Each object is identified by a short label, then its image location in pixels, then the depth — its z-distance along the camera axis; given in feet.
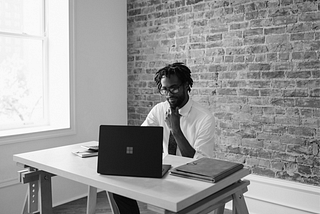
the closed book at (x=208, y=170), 5.58
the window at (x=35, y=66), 11.66
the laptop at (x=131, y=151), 5.69
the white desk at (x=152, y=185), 4.88
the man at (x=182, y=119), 8.25
